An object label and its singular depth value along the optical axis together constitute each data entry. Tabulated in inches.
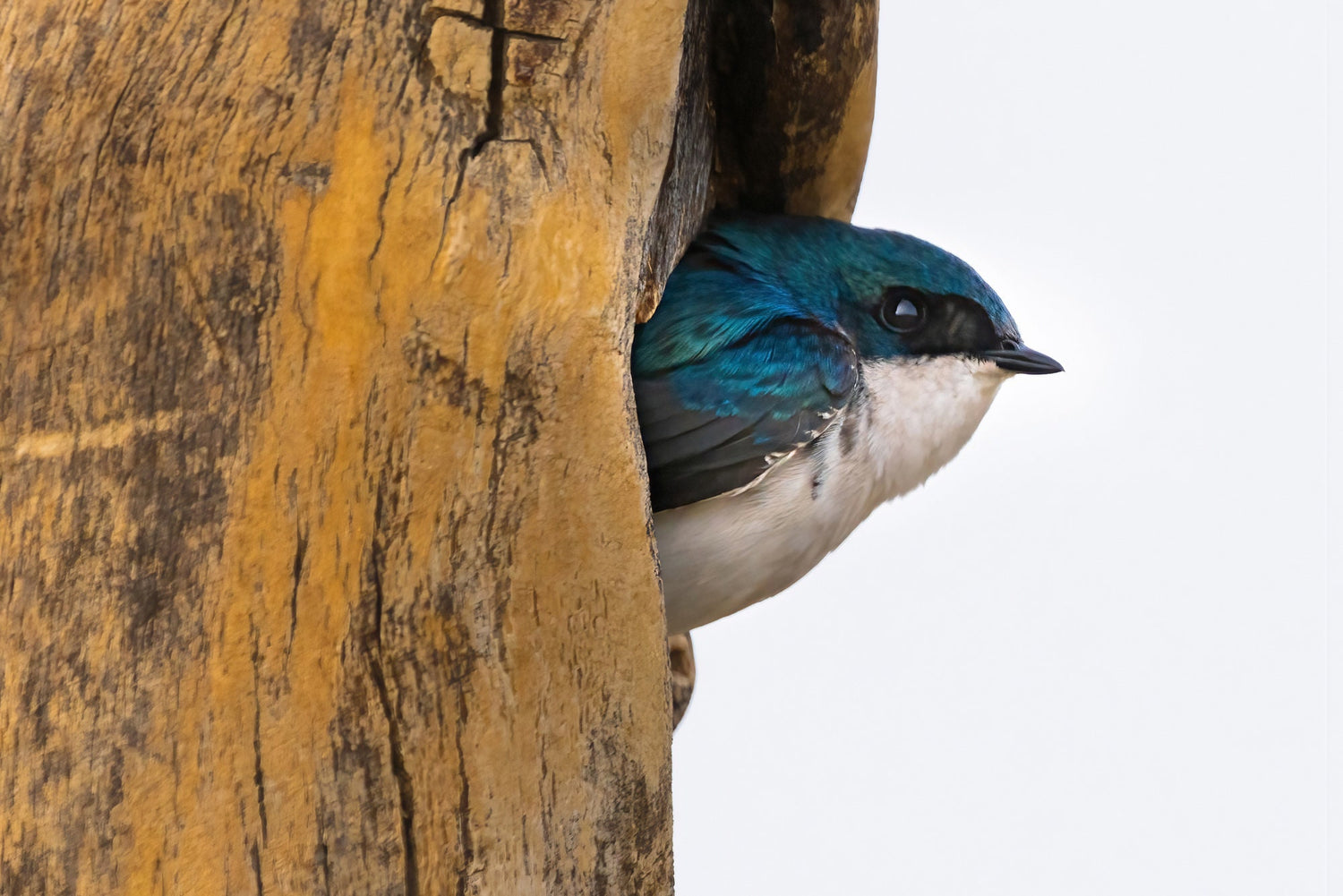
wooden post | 116.7
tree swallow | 118.2
